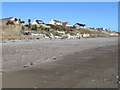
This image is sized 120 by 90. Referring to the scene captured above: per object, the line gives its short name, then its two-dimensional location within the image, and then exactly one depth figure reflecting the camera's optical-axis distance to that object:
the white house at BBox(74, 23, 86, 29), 124.61
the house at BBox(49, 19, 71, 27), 114.98
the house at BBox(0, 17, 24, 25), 74.74
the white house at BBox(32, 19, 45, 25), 105.73
